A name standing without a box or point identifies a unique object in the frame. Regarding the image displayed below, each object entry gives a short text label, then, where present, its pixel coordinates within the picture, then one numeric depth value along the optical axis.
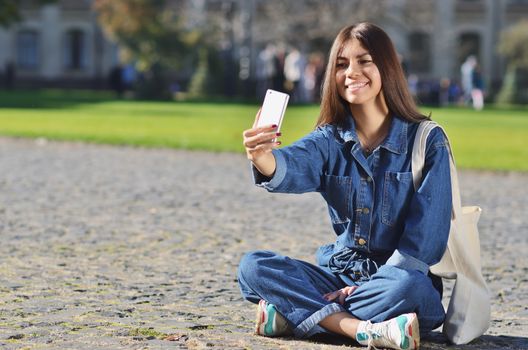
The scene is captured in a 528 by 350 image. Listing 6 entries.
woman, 4.71
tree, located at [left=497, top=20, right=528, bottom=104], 47.44
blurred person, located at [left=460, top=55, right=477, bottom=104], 41.81
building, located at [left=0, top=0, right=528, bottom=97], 53.59
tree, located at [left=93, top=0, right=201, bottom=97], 47.06
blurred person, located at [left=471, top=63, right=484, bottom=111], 40.06
